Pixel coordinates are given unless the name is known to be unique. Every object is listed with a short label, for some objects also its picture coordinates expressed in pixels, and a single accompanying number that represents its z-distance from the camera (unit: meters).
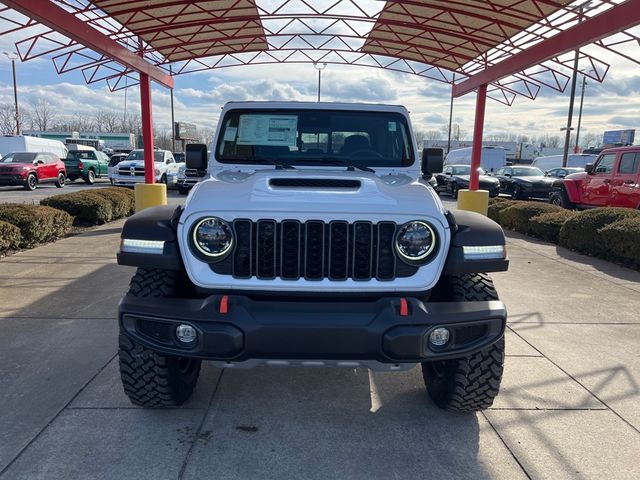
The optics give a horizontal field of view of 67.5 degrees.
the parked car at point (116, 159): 23.87
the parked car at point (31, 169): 19.55
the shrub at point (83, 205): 10.26
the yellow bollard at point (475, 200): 11.20
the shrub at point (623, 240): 7.20
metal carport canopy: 8.06
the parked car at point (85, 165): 24.81
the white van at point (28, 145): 29.34
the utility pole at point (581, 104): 40.03
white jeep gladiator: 2.40
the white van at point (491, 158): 31.22
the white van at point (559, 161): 32.72
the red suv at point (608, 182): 10.55
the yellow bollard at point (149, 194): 10.66
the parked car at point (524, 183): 18.72
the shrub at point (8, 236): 7.08
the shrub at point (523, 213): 10.79
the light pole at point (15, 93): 42.56
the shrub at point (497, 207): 12.34
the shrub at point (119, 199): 11.51
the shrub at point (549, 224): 9.79
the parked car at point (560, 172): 21.98
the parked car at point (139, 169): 18.36
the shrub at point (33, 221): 7.79
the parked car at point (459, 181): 19.86
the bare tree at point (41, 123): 79.50
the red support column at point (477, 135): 12.10
